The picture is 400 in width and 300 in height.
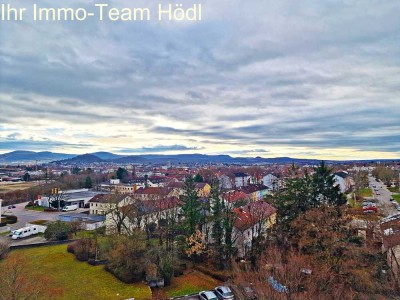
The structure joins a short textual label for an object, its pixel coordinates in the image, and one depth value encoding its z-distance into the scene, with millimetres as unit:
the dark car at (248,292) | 15769
